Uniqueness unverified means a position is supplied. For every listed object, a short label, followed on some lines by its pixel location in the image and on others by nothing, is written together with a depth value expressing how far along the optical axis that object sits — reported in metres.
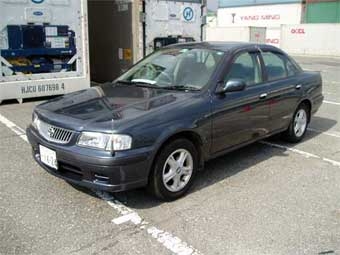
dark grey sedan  3.49
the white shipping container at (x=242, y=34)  35.12
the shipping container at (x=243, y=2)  44.64
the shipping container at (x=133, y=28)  10.06
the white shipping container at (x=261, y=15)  43.66
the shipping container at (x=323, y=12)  39.28
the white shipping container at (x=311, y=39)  30.06
